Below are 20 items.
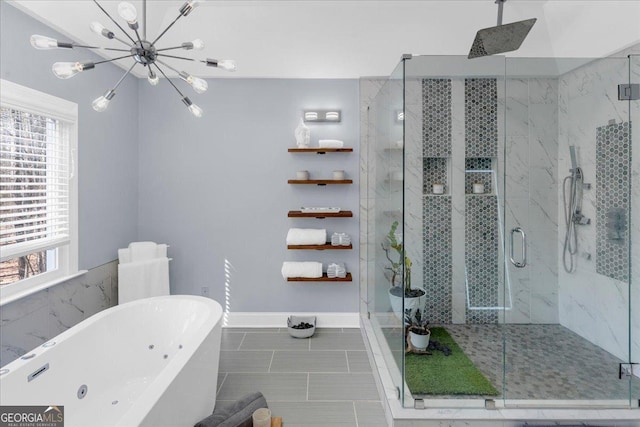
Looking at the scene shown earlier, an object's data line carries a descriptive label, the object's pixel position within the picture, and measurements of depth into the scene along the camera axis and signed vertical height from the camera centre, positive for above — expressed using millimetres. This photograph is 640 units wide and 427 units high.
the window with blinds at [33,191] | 2227 +154
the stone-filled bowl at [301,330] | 3361 -1139
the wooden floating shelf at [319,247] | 3420 -342
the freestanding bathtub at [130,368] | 1640 -888
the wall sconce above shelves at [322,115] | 3523 +1001
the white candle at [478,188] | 2497 +185
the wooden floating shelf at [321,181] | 3449 +318
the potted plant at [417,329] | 2443 -851
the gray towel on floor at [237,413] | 1947 -1210
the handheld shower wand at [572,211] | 2254 +13
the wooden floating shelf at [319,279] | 3439 -664
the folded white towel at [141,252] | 3323 -387
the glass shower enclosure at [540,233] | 2180 -135
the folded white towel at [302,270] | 3430 -573
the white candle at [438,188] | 2723 +198
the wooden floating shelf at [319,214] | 3426 -13
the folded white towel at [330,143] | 3463 +698
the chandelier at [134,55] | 1442 +772
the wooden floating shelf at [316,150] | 3439 +631
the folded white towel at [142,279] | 3227 -639
